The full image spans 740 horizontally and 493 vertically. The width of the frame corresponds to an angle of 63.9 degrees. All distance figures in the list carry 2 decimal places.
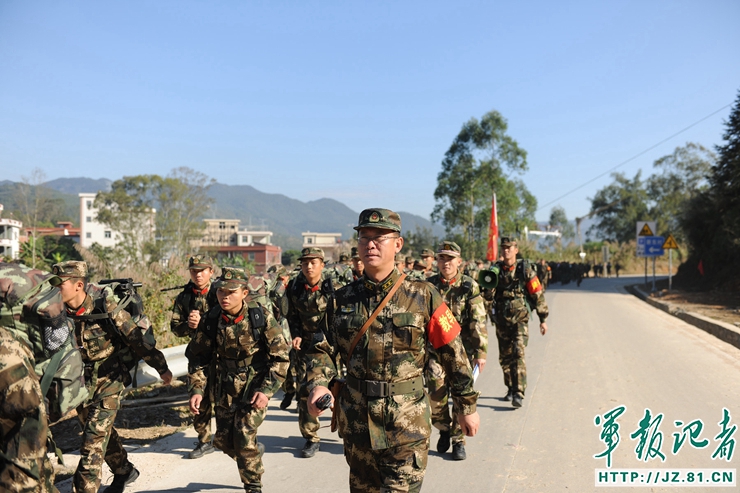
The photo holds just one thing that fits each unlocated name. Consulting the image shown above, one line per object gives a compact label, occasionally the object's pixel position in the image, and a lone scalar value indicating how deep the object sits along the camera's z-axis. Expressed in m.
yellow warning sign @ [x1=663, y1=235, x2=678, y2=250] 22.73
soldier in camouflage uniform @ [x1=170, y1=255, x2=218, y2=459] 6.18
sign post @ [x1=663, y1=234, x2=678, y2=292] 22.73
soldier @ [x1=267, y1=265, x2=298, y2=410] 6.84
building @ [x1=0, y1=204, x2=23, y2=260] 33.71
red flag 22.58
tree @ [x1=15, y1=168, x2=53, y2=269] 41.67
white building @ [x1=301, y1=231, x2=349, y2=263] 122.06
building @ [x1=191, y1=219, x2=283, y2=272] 85.07
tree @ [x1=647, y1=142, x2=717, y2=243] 69.06
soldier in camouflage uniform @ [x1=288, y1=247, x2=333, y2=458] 6.63
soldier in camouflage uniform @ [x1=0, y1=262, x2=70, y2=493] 2.36
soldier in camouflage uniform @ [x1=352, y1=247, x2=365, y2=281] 7.62
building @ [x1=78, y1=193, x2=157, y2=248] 91.62
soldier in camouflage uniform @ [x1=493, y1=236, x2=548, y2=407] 7.63
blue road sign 25.78
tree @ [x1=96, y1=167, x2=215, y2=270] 49.16
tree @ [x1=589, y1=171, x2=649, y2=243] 82.56
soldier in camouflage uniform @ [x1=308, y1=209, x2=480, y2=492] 3.25
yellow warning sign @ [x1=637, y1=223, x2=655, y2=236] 25.28
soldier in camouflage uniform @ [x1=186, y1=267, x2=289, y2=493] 4.46
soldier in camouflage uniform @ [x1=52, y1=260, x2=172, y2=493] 4.44
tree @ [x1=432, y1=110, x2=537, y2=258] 40.31
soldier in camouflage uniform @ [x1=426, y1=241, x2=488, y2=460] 6.44
